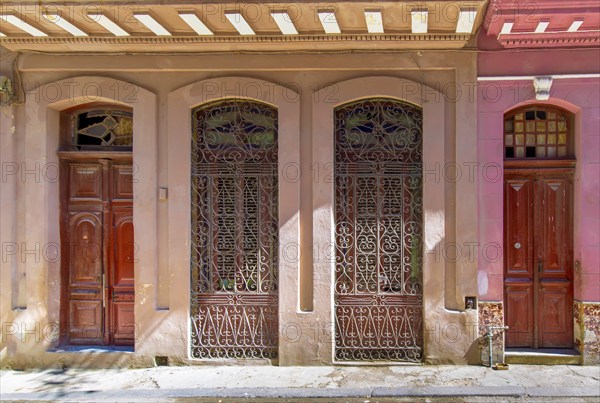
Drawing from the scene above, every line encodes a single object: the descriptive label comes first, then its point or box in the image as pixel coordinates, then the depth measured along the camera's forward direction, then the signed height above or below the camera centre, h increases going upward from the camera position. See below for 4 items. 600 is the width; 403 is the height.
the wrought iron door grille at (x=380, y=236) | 6.87 -0.39
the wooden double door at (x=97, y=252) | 7.24 -0.62
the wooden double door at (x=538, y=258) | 6.90 -0.69
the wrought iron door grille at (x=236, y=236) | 6.98 -0.39
